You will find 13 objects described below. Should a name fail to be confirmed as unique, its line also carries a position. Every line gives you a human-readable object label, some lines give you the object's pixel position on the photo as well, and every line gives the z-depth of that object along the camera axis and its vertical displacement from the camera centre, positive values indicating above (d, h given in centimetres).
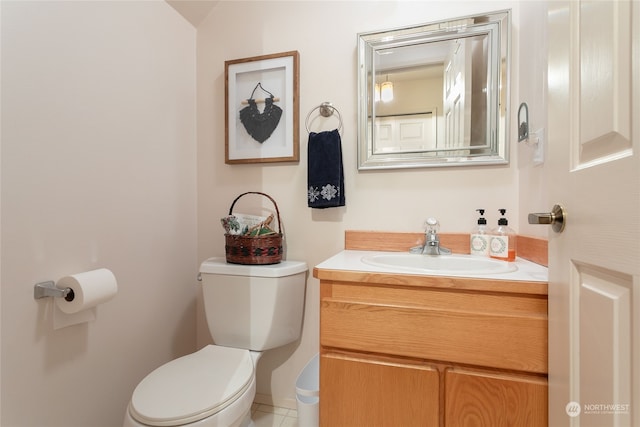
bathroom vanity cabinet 75 -38
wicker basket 129 -17
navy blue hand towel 131 +17
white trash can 105 -70
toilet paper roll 92 -26
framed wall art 144 +50
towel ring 139 +47
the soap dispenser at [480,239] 115 -12
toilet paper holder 91 -25
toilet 98 -52
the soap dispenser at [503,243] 108 -12
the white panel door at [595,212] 44 +0
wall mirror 120 +49
